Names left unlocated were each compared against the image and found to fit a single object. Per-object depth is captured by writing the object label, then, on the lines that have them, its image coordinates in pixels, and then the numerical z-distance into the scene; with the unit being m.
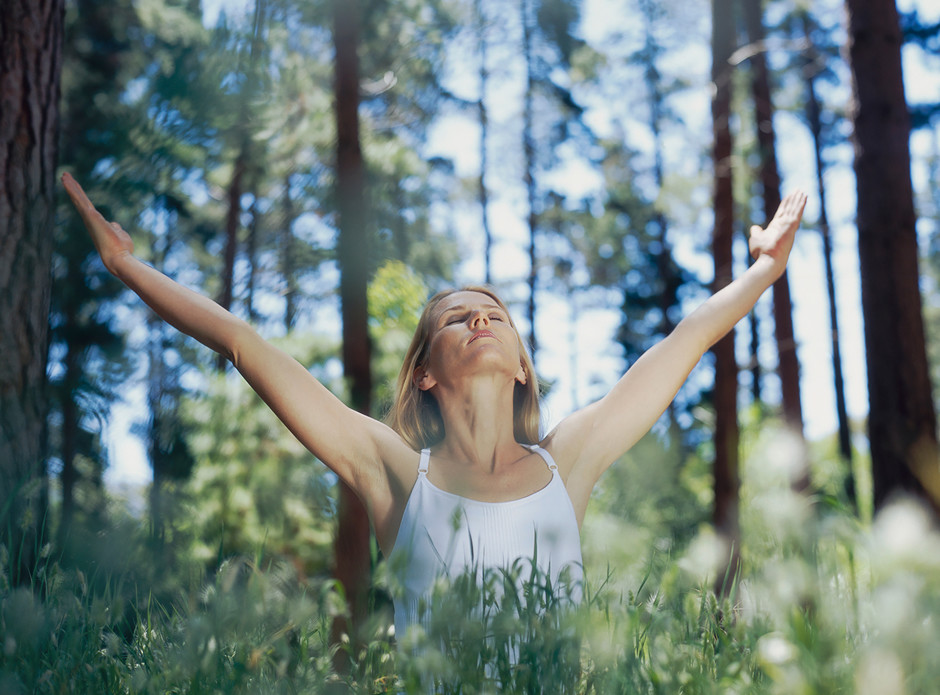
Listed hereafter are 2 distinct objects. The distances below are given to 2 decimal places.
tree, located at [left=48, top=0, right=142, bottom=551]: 5.51
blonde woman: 2.12
